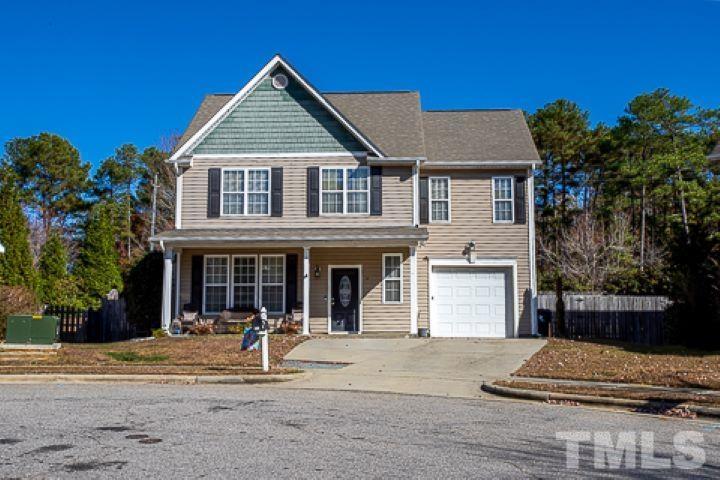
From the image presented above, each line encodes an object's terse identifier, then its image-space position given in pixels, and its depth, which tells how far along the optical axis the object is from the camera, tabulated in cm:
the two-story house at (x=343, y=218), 2111
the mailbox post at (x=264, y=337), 1309
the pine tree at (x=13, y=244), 2230
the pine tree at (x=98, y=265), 3450
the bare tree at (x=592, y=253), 3062
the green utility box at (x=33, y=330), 1605
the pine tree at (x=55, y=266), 3174
